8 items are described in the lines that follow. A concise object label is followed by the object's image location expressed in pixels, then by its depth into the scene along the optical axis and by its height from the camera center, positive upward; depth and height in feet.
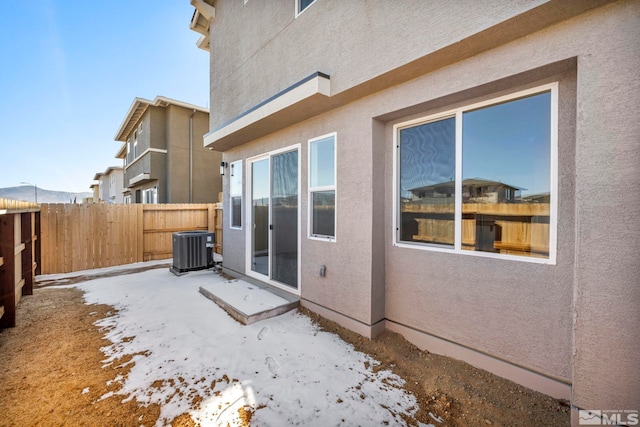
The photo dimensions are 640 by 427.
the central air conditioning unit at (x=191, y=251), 21.52 -3.60
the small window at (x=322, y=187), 12.51 +1.10
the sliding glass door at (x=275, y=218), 14.97 -0.55
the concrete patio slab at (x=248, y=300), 12.67 -4.96
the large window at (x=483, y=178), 7.53 +1.06
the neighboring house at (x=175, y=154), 37.50 +8.15
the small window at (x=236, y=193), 19.66 +1.22
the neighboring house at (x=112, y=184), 71.68 +7.34
